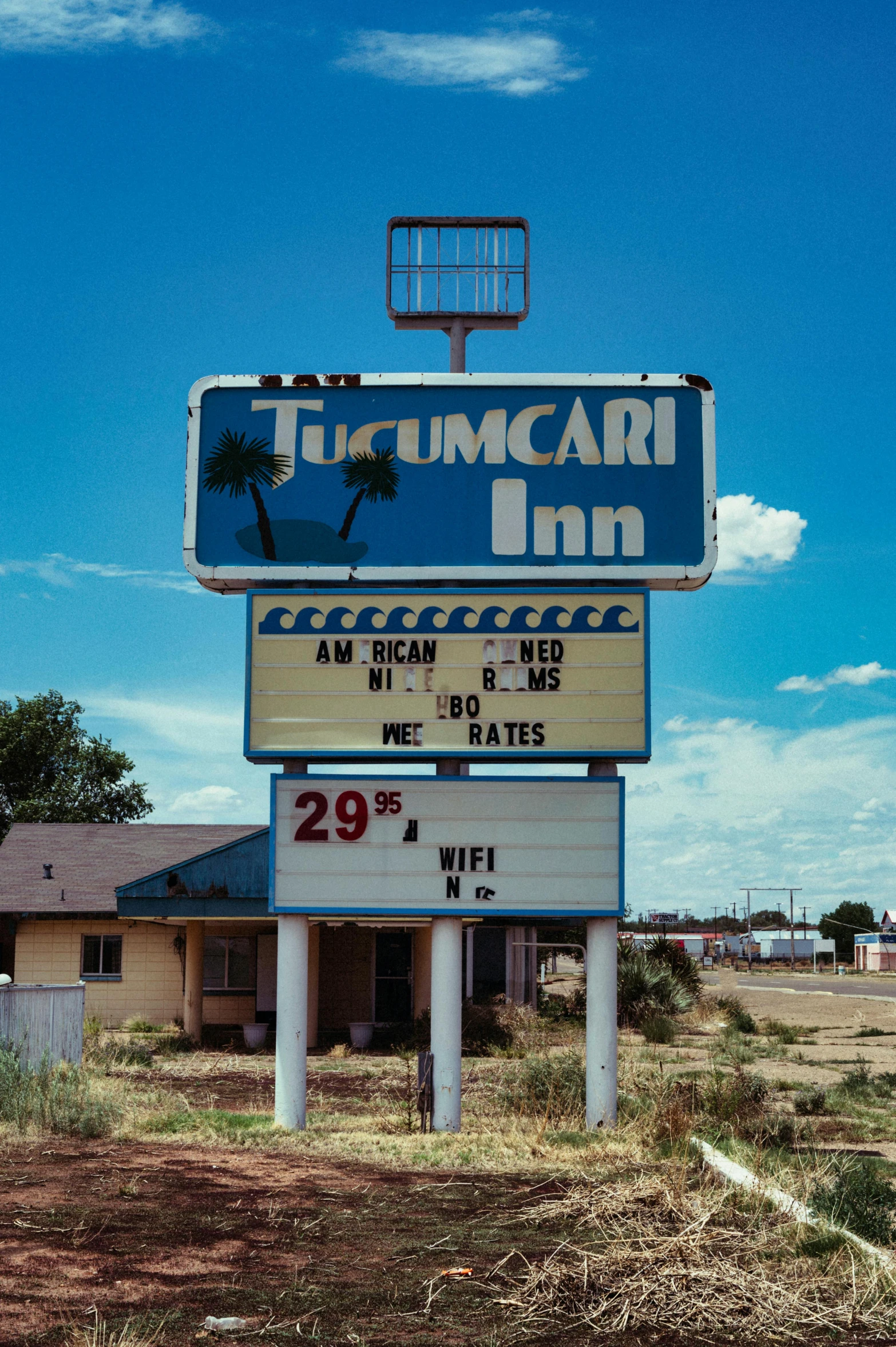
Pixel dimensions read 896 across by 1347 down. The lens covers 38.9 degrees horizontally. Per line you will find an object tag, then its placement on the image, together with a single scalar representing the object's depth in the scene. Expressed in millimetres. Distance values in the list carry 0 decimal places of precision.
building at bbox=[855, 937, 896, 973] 101562
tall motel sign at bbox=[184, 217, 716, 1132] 12961
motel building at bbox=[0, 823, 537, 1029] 27625
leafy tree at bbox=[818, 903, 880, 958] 121875
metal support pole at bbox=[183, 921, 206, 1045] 24734
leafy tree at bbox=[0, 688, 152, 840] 51625
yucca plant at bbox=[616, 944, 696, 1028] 29469
